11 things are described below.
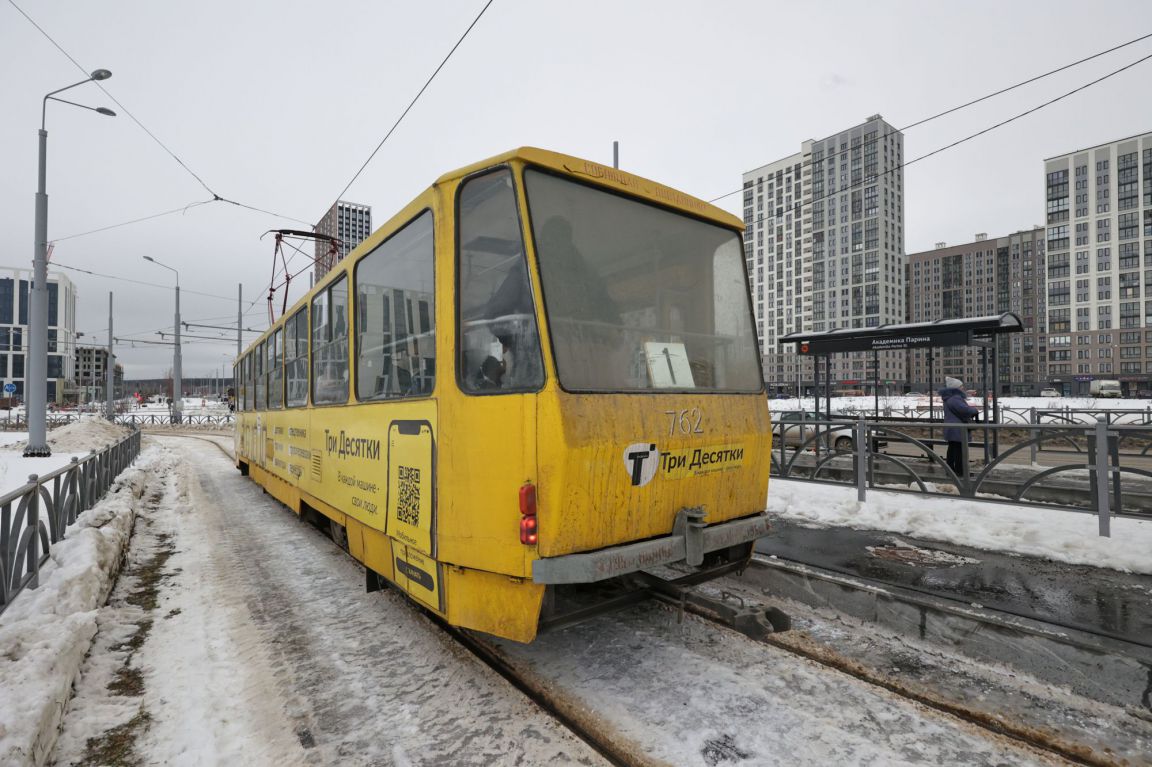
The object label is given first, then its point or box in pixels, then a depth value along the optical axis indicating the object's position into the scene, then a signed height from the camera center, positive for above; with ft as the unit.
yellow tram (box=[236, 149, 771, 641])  10.02 -0.04
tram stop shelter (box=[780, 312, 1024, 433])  34.76 +3.49
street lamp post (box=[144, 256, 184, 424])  105.40 -0.48
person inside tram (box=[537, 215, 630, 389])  10.44 +1.39
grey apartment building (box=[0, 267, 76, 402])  269.44 +35.19
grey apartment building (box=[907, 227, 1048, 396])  377.50 +73.65
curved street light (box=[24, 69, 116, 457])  47.39 +4.65
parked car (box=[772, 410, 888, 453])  30.96 -2.74
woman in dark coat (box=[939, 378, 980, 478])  32.86 -0.79
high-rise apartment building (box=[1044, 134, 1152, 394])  307.78 +68.82
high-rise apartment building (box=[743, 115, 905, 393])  371.76 +96.37
